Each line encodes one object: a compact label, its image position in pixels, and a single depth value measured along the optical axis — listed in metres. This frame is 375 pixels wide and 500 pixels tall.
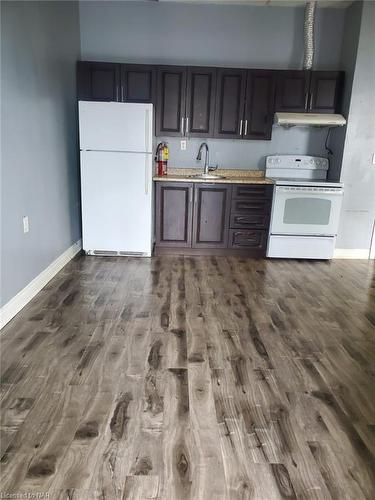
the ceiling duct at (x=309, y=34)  4.18
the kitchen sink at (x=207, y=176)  4.34
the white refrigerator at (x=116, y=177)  3.87
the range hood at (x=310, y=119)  4.11
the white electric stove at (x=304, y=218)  4.15
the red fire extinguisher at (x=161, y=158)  4.52
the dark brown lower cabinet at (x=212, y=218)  4.25
